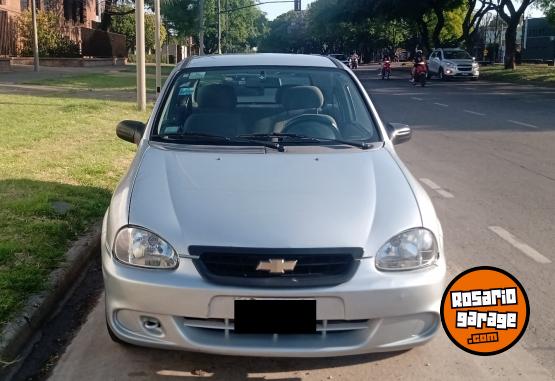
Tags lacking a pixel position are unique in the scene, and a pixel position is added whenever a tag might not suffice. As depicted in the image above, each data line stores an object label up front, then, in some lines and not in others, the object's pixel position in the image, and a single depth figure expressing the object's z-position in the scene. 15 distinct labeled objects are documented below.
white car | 35.62
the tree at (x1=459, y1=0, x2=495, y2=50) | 45.72
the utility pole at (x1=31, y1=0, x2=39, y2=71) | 29.47
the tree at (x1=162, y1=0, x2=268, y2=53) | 55.88
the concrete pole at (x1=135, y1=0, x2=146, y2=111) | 15.48
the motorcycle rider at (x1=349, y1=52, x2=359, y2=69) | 51.88
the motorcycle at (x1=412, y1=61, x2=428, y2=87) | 31.31
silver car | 3.13
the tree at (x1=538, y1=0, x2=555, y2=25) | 34.41
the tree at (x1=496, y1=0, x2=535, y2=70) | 36.78
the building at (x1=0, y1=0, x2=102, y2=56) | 36.41
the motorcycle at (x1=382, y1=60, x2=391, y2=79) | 37.45
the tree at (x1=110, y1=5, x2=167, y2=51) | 54.93
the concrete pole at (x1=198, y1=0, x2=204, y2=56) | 38.74
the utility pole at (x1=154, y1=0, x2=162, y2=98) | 19.68
